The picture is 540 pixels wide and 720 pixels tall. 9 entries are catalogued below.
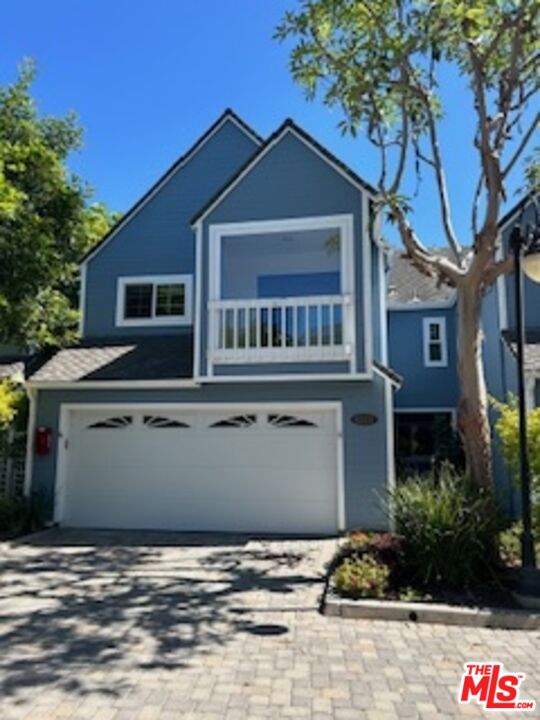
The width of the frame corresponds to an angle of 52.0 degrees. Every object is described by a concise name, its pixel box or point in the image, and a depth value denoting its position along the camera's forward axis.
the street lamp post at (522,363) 6.48
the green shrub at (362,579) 6.36
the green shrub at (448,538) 6.76
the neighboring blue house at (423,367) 16.72
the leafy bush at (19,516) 10.48
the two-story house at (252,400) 10.56
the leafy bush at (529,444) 7.72
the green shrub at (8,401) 10.08
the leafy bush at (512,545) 7.63
